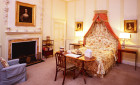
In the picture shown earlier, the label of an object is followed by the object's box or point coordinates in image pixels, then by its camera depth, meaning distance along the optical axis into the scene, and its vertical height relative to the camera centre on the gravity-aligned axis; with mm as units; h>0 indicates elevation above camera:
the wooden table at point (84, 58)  2378 -482
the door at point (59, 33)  5238 +535
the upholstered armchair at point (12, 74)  2222 -903
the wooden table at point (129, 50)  3490 -372
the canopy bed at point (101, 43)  2925 -94
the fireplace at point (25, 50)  3613 -420
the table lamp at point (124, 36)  3695 +241
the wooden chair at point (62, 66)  2421 -713
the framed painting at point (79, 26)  5168 +931
